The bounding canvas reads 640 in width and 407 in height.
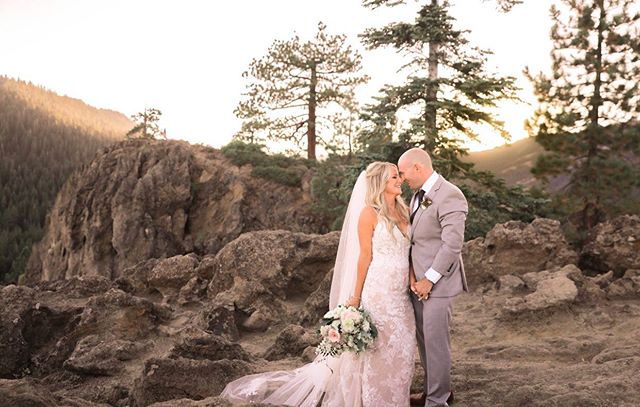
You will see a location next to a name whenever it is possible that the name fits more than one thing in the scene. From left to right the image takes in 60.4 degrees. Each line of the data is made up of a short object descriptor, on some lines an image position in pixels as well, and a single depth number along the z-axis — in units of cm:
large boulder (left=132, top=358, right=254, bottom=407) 575
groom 503
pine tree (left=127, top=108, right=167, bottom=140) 3341
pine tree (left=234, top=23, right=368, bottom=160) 2978
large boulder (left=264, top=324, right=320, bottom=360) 813
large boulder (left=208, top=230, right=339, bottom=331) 1098
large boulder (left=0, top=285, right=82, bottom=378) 820
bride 525
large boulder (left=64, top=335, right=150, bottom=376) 782
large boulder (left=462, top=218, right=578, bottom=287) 1159
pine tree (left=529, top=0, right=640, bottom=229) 1831
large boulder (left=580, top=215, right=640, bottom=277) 1145
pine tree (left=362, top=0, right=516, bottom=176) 1688
